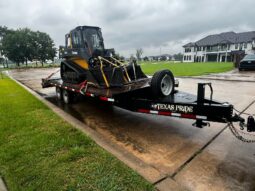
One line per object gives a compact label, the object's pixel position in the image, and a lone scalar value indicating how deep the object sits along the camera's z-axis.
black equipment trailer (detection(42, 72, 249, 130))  2.97
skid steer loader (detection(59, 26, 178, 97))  4.04
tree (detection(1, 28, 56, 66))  48.73
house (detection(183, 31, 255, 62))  48.17
